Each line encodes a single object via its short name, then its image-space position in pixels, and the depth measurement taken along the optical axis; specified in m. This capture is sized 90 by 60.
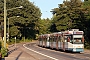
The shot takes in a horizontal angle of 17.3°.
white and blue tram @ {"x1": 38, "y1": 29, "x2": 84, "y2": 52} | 40.69
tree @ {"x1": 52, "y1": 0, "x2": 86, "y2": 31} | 80.05
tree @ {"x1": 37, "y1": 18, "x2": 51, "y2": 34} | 142.39
